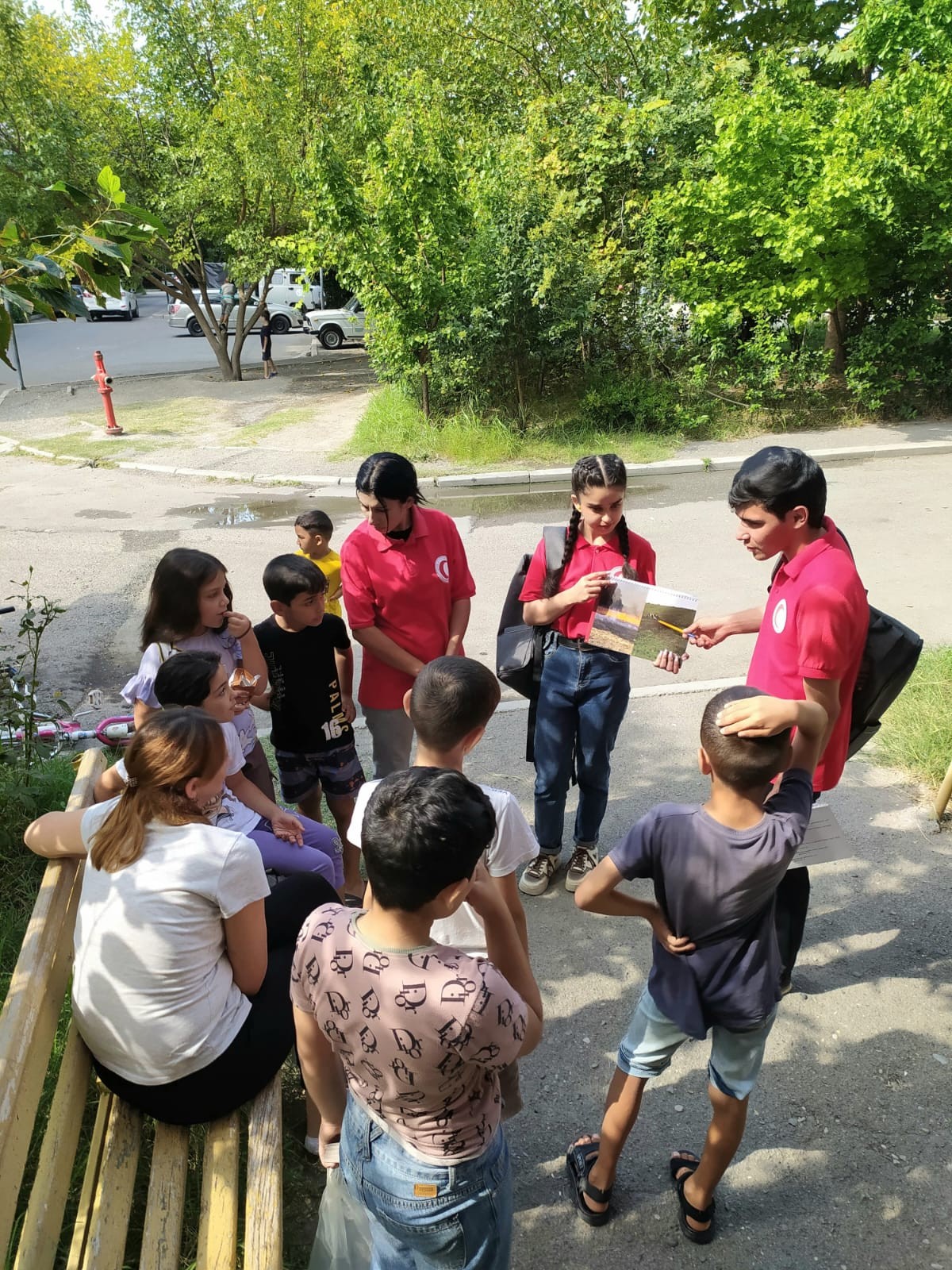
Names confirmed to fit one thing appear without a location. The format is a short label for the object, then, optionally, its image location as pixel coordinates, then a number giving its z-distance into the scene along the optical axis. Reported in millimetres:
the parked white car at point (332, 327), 25484
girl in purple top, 3422
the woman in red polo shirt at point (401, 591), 3711
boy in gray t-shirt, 2162
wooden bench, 2066
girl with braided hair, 3496
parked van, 27750
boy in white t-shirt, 2234
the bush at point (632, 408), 12820
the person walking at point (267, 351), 20094
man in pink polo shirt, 2693
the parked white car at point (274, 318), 29125
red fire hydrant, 14125
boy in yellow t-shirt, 4785
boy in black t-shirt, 3598
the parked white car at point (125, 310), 33406
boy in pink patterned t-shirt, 1661
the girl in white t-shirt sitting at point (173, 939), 2219
